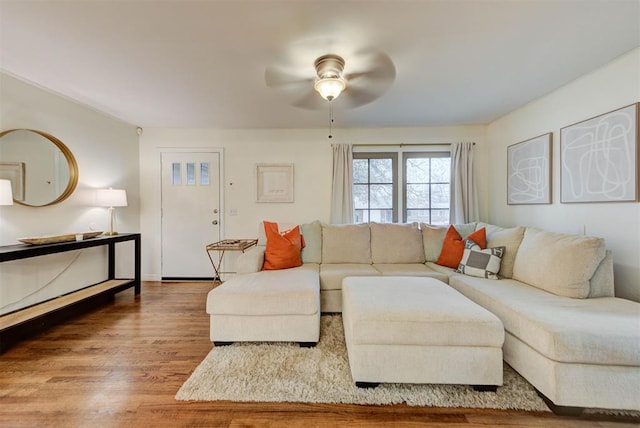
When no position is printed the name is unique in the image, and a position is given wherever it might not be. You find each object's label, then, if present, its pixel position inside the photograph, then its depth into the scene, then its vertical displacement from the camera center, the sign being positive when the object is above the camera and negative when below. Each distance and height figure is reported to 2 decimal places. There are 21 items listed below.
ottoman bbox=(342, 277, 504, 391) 1.42 -0.81
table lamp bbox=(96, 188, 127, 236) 2.88 +0.15
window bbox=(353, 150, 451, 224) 3.65 +0.38
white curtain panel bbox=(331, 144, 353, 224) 3.55 +0.43
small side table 2.97 -0.44
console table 1.91 -0.91
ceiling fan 1.88 +1.22
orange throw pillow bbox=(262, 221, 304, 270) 2.64 -0.44
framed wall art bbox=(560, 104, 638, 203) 1.84 +0.46
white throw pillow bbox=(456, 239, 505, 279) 2.31 -0.51
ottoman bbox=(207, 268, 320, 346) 1.91 -0.84
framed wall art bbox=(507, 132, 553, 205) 2.58 +0.47
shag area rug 1.39 -1.10
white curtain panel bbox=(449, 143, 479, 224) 3.48 +0.37
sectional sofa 1.25 -0.63
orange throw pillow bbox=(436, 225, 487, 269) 2.64 -0.39
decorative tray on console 2.16 -0.27
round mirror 2.21 +0.46
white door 3.69 -0.01
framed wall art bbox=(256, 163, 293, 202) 3.69 +0.46
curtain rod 3.61 +1.02
